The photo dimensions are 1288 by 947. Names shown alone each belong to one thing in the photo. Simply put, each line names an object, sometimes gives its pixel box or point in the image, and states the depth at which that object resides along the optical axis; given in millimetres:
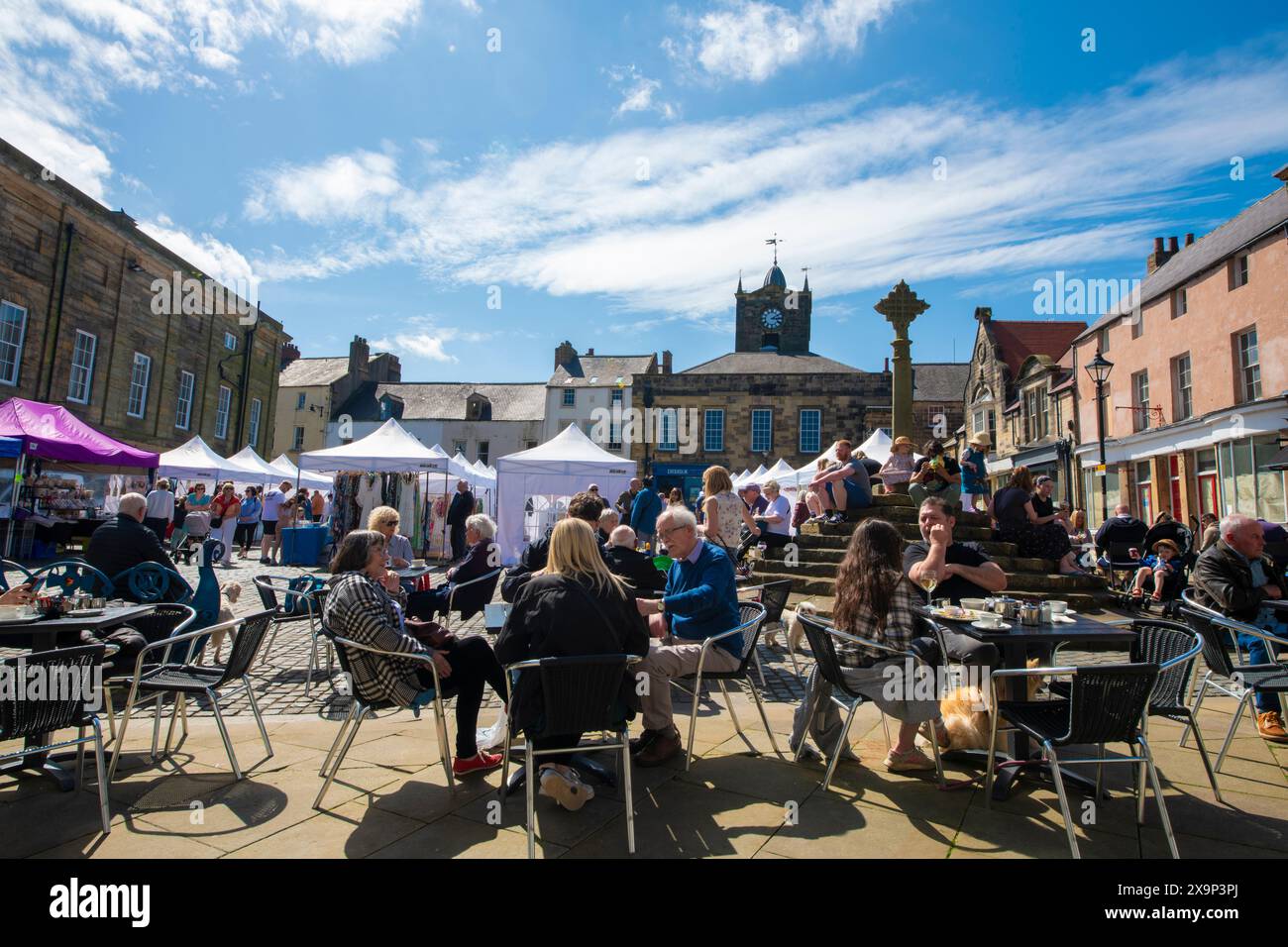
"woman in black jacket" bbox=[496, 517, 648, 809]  3316
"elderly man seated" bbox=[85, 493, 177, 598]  5406
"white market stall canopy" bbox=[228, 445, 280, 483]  19438
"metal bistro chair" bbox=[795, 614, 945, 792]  3646
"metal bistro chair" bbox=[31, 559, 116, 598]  5320
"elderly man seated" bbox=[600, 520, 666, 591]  5848
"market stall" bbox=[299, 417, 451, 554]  15062
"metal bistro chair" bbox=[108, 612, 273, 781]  3801
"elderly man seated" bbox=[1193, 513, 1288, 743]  4809
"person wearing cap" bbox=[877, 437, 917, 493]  11625
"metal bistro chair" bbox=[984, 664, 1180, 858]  2955
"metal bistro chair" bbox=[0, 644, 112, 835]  3078
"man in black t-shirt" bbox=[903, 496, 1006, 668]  4602
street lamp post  15648
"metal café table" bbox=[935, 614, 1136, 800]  3572
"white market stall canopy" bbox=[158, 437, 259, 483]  17812
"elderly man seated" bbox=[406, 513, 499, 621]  6324
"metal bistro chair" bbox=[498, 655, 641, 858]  3109
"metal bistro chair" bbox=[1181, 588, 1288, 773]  4027
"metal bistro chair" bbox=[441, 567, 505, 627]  6246
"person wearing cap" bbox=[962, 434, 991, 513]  10711
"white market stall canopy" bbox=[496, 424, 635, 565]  15953
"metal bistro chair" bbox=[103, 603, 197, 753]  4582
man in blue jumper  4156
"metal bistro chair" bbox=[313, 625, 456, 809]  3551
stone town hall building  36750
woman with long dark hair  3707
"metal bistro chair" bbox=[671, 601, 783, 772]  4052
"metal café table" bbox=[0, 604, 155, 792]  3719
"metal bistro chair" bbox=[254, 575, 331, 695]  5680
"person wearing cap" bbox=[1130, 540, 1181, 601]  9484
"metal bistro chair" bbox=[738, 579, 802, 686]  5875
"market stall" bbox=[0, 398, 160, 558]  12570
